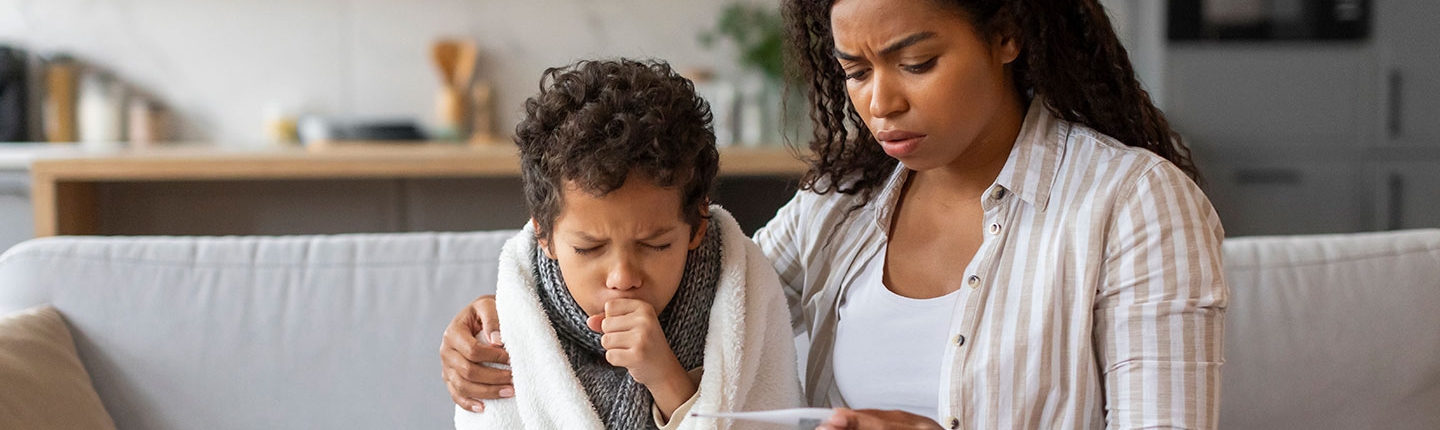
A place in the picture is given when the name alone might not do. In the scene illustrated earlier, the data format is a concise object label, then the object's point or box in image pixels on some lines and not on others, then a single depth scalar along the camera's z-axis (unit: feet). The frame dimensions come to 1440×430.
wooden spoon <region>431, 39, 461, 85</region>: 13.73
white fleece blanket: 4.25
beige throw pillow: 4.68
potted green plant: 13.17
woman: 3.85
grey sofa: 5.52
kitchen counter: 10.84
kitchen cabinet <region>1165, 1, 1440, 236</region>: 13.09
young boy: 3.94
